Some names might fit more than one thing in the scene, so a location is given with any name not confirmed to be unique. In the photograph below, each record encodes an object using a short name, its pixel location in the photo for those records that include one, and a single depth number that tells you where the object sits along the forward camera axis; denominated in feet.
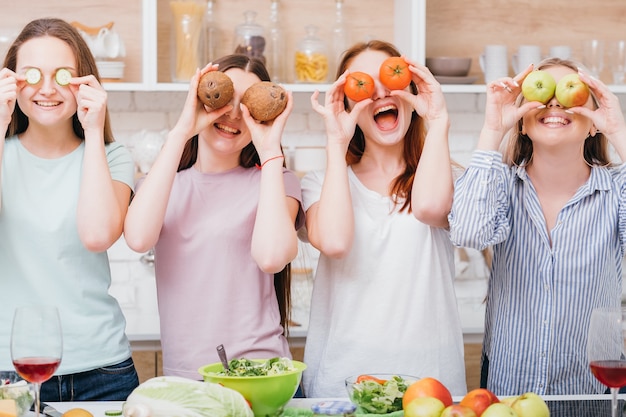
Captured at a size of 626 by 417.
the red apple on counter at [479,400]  5.05
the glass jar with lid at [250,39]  11.41
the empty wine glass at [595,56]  11.98
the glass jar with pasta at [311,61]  11.50
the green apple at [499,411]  4.81
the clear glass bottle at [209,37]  11.56
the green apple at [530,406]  5.06
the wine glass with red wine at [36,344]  4.91
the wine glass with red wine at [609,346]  4.94
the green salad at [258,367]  5.55
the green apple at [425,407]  5.00
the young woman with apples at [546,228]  6.98
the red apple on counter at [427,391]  5.21
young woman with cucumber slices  6.66
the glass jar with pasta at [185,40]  11.36
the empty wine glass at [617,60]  11.97
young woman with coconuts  6.70
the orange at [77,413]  5.13
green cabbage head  4.82
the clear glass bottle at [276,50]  11.64
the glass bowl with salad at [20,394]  5.08
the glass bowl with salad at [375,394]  5.41
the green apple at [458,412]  4.88
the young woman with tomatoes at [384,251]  6.90
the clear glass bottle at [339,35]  11.89
